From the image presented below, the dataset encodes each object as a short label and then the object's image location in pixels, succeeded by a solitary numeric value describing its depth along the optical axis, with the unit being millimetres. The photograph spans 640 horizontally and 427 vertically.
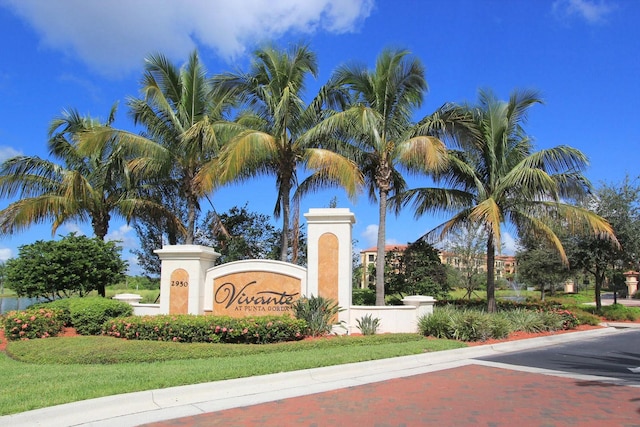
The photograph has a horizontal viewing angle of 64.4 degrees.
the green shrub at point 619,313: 22516
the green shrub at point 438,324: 13789
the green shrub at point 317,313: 13383
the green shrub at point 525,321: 15641
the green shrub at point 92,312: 14008
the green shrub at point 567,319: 17281
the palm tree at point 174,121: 17500
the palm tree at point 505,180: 17000
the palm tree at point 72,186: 18531
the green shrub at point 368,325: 13820
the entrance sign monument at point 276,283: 14328
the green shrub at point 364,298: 19370
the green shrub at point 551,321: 16359
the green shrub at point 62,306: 14195
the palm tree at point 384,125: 15625
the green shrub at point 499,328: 13945
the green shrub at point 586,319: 18688
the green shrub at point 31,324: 13031
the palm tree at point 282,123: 15648
